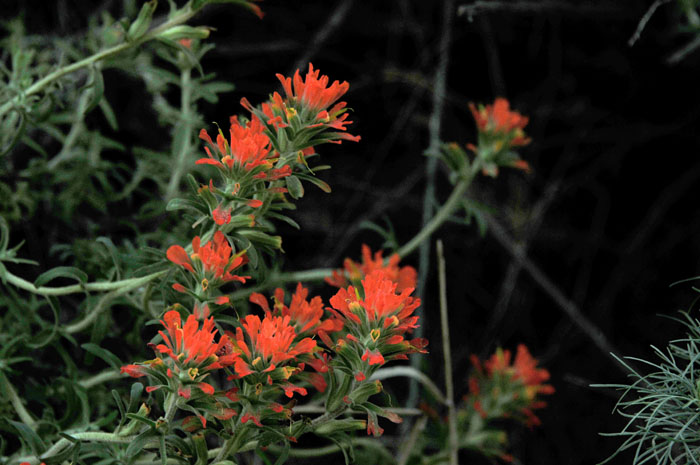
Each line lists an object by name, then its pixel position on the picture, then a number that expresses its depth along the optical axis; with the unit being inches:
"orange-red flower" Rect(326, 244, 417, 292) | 46.4
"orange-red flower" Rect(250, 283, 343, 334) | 43.9
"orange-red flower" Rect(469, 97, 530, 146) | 48.8
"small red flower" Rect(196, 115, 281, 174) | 43.3
